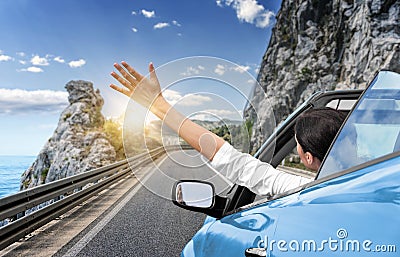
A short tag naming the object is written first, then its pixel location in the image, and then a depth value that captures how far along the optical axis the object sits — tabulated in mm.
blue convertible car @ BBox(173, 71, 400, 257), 1062
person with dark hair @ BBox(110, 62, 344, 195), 1967
